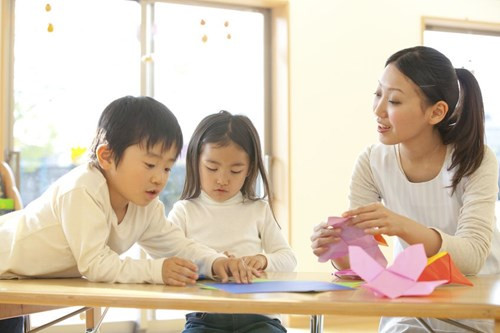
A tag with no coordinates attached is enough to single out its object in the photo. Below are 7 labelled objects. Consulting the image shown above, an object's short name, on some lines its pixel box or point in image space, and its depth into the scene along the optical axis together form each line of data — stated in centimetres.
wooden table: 154
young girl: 231
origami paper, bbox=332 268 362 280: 192
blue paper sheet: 170
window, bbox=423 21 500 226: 519
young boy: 188
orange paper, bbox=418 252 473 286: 175
